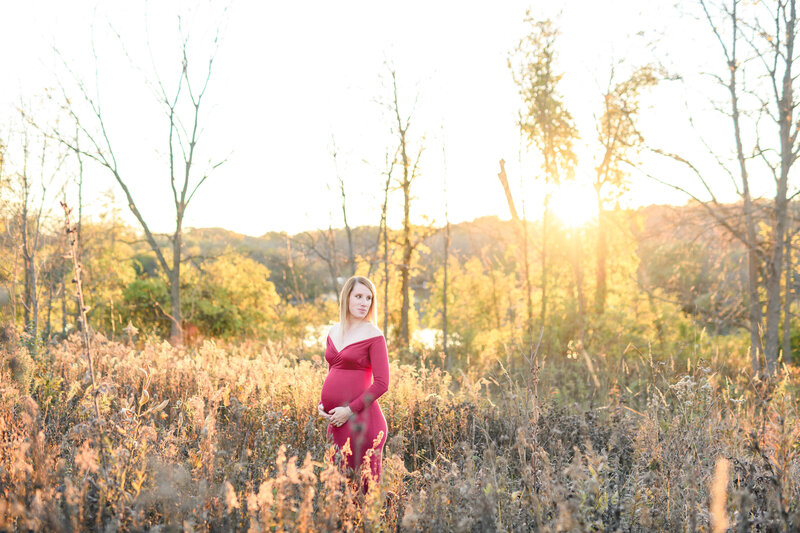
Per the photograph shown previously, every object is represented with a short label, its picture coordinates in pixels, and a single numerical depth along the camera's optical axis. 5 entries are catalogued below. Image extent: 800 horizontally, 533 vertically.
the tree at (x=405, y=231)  13.32
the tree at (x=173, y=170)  10.99
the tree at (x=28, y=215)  10.19
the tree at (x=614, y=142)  8.76
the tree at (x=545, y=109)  12.00
